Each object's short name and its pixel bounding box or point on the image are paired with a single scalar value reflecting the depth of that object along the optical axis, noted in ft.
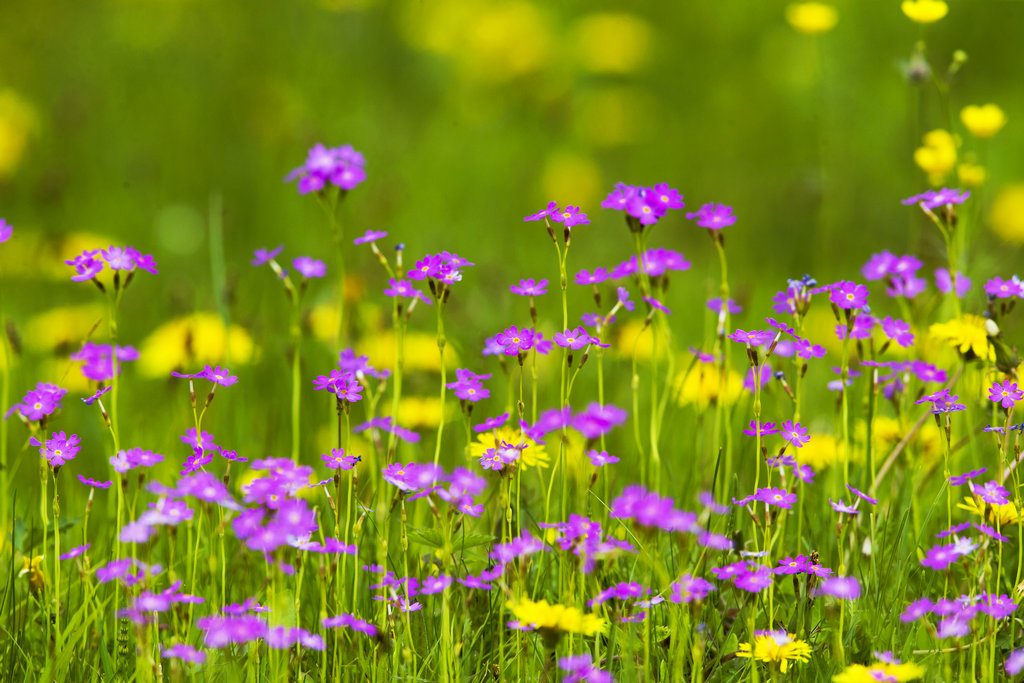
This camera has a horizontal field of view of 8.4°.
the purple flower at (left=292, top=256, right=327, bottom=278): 7.79
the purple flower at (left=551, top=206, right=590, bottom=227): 7.61
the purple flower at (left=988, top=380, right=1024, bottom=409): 7.61
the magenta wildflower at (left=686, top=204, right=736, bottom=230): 7.71
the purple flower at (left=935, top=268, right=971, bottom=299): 7.96
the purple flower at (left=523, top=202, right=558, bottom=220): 7.61
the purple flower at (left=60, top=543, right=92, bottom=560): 7.59
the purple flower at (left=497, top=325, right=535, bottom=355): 7.59
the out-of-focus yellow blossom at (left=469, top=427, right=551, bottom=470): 7.65
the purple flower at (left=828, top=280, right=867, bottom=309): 7.67
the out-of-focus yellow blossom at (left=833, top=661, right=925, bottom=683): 7.41
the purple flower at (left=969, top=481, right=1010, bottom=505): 7.60
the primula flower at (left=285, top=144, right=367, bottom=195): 7.71
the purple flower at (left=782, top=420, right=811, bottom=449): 7.68
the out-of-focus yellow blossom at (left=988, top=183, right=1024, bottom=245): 15.13
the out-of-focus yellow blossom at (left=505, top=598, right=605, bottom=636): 7.44
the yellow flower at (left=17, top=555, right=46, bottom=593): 7.73
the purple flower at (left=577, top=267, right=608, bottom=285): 7.69
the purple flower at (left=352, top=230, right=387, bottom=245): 7.68
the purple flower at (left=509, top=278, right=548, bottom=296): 7.65
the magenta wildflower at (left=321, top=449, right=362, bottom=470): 7.56
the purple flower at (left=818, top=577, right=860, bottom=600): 7.49
